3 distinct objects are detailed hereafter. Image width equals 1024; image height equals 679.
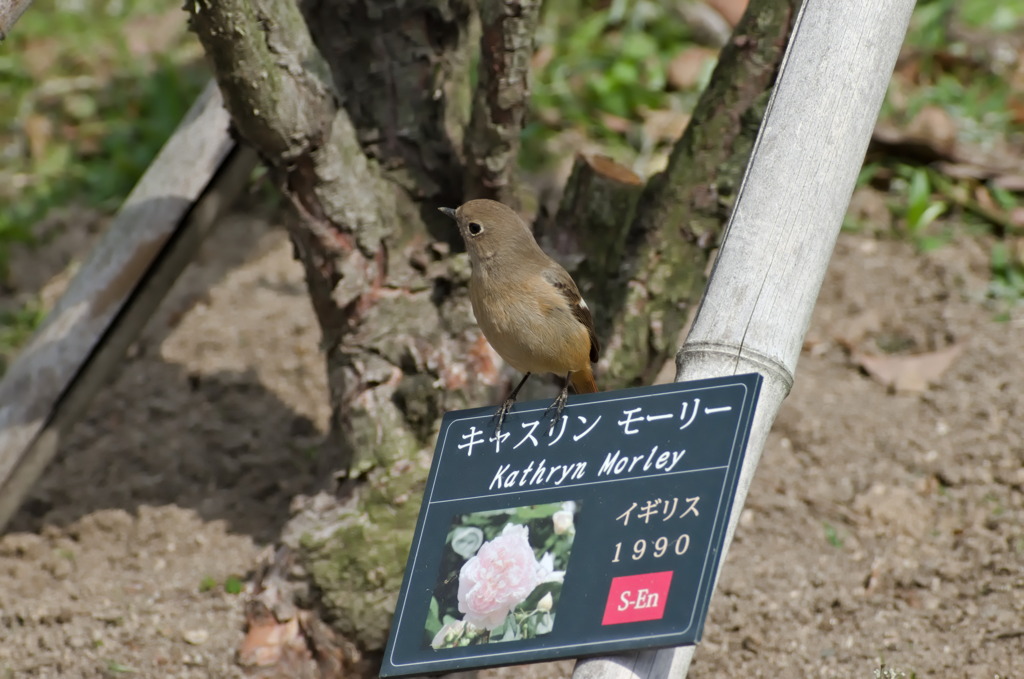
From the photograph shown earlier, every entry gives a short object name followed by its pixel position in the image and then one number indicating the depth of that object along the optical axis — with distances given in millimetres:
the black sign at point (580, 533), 4176
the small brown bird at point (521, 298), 6348
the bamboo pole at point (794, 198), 4949
